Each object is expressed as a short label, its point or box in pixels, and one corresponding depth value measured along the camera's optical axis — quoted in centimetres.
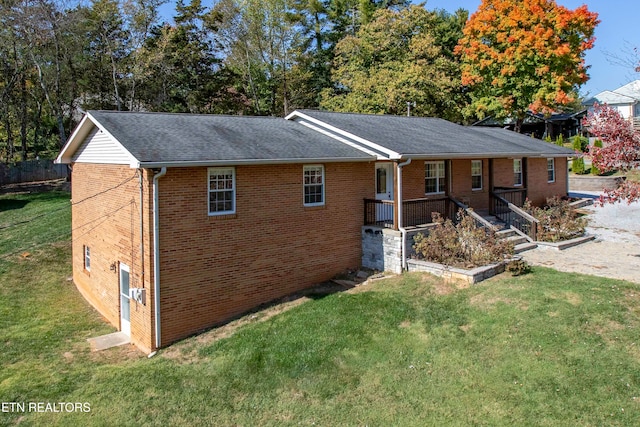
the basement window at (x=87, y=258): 1702
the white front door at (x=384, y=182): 1703
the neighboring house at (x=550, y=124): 4603
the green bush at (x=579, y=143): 3494
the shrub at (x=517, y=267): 1335
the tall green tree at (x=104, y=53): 3309
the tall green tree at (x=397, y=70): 3316
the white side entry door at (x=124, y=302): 1365
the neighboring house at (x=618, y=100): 4891
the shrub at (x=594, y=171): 3261
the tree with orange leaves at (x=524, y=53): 3266
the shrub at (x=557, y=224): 1711
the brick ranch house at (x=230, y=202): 1208
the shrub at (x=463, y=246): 1400
